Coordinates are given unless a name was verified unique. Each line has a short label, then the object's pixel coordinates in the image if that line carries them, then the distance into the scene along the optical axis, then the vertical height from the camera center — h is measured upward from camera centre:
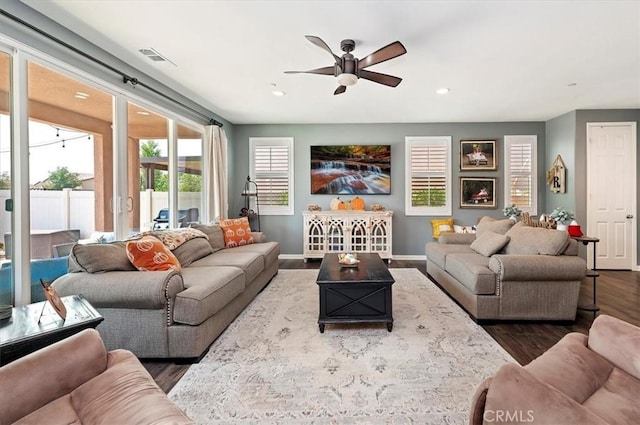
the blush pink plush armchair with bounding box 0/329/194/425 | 1.07 -0.70
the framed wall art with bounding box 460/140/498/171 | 5.75 +1.02
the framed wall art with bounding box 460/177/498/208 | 5.76 +0.30
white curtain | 4.90 +0.64
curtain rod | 2.07 +1.33
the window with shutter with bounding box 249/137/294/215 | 5.95 +0.68
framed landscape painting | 5.82 +0.76
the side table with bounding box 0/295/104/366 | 1.46 -0.63
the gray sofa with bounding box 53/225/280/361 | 2.18 -0.69
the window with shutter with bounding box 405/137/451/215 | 5.81 +0.63
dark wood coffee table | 2.67 -0.84
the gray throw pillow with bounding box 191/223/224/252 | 4.13 -0.35
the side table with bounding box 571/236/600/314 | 2.95 -0.92
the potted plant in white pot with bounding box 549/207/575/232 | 3.68 -0.11
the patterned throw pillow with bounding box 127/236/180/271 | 2.53 -0.40
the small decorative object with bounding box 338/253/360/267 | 3.17 -0.56
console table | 5.53 -0.40
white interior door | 4.90 +0.31
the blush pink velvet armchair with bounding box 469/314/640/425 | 0.94 -0.65
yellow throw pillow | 5.55 -0.34
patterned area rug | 1.72 -1.13
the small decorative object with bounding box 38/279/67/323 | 1.66 -0.51
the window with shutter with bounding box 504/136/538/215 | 5.73 +0.67
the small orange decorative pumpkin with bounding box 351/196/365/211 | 5.72 +0.08
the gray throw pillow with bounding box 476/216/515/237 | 3.82 -0.24
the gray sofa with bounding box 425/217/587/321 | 2.75 -0.70
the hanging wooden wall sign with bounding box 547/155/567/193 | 5.20 +0.55
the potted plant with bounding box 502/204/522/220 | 5.02 -0.08
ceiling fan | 2.38 +1.24
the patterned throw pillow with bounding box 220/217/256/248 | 4.34 -0.35
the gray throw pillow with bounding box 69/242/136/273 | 2.34 -0.39
